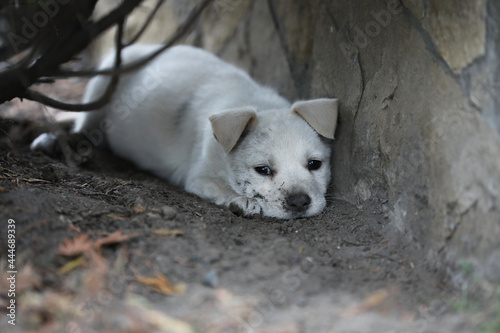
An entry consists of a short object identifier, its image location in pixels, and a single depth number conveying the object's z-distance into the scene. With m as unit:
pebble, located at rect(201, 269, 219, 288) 2.57
